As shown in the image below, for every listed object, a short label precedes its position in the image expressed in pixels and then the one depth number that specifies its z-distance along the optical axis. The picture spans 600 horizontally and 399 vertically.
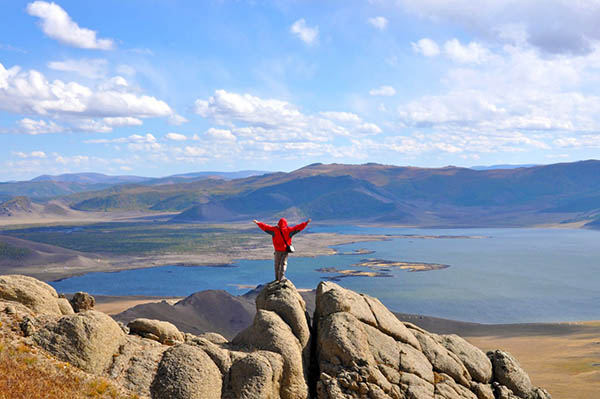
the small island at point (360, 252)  152.12
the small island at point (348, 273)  110.31
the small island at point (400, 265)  122.06
